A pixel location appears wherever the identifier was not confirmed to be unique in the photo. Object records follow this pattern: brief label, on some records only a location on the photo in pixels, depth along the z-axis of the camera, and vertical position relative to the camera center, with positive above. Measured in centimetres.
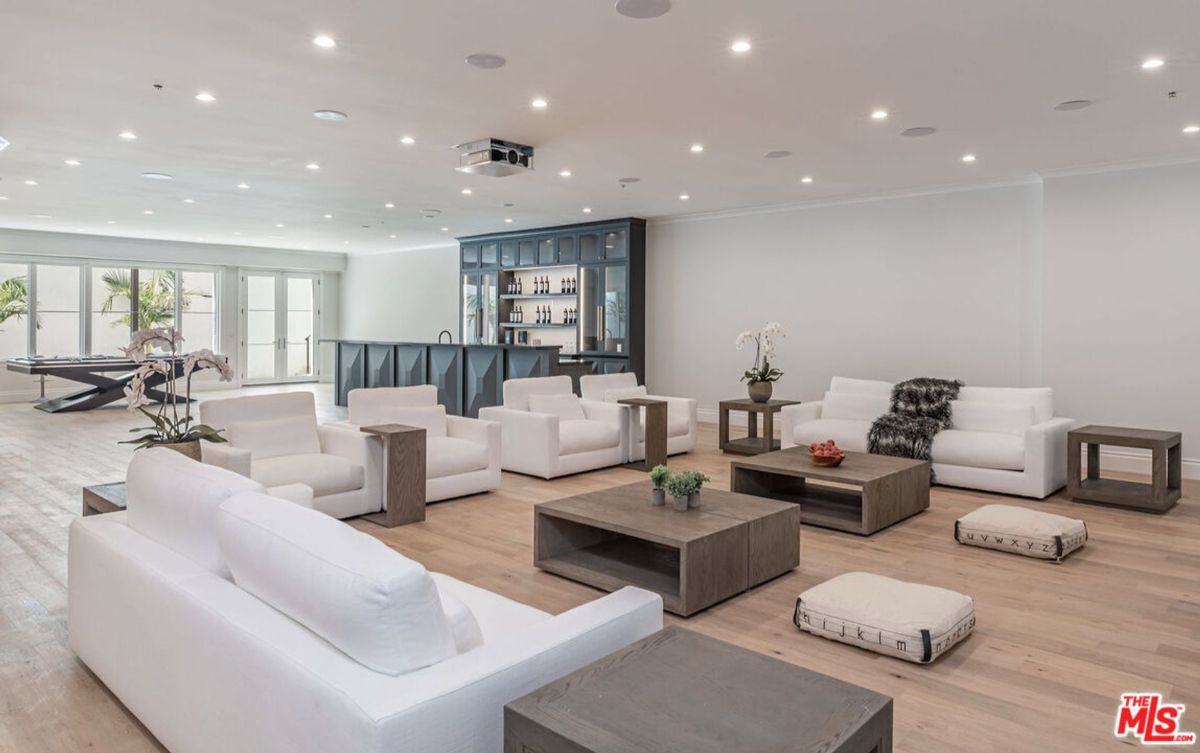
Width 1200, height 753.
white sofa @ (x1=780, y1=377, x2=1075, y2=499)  584 -56
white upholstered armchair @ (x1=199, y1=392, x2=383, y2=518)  471 -57
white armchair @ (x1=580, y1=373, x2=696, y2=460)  748 -39
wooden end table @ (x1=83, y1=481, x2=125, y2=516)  336 -62
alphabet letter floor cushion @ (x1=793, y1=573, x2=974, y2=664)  296 -101
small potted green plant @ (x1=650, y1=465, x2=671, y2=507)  396 -61
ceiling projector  604 +168
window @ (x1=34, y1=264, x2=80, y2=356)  1281 +90
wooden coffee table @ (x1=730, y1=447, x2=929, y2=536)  477 -83
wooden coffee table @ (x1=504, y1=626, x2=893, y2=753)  140 -68
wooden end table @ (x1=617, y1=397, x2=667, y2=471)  676 -57
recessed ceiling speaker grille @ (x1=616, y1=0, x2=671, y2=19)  351 +168
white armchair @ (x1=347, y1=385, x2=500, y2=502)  550 -56
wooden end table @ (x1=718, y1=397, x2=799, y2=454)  751 -65
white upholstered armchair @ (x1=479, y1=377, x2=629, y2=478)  634 -56
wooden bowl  500 -62
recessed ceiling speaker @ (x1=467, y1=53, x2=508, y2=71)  423 +172
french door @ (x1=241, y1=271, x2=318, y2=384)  1514 +75
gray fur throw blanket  632 -45
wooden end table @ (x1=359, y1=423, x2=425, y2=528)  486 -71
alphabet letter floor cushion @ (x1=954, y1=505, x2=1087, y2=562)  425 -94
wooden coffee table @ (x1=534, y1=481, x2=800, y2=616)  345 -90
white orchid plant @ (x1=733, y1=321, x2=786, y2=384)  780 +1
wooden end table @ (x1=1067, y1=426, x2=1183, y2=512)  540 -79
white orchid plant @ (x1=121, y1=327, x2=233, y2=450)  343 -5
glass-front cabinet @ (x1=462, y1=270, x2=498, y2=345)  1228 +95
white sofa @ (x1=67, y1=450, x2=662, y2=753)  152 -68
